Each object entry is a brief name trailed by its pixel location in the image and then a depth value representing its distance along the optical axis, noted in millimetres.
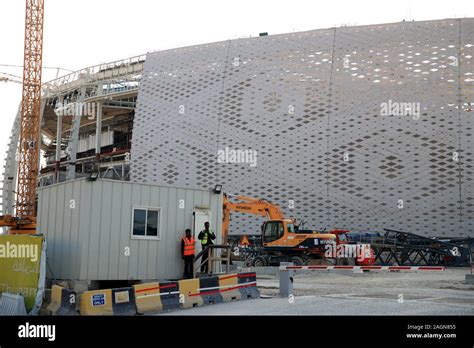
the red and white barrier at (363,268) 12930
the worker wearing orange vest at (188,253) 15148
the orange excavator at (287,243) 25484
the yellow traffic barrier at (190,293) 12234
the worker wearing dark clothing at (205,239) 15586
